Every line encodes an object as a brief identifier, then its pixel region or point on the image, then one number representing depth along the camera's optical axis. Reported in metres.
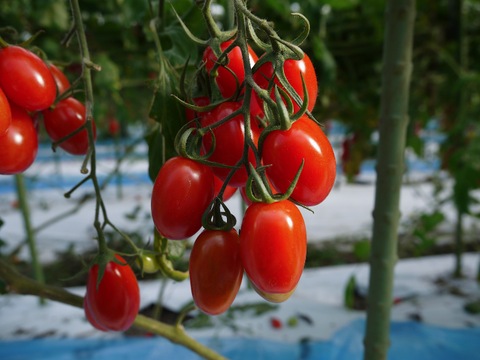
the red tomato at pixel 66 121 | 0.39
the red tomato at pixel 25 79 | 0.32
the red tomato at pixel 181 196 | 0.28
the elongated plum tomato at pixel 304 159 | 0.26
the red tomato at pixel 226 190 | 0.33
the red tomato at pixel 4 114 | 0.29
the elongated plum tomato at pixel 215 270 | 0.29
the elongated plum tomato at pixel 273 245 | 0.26
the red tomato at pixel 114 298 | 0.41
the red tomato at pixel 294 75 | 0.27
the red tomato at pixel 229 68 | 0.29
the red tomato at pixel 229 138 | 0.28
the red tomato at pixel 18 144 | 0.32
